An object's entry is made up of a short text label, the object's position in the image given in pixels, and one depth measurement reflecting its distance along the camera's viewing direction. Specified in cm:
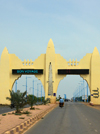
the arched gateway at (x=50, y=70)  6569
